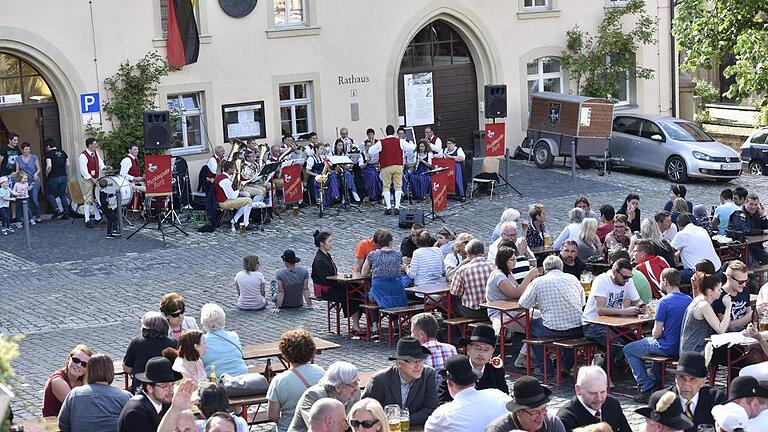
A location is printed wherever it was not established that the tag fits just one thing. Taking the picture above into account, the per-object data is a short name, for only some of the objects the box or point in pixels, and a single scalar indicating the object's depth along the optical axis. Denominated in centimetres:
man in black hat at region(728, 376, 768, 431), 989
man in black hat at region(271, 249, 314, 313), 1853
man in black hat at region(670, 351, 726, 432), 1068
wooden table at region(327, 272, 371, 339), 1691
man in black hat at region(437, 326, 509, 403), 1114
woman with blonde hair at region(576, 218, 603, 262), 1753
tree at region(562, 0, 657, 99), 3338
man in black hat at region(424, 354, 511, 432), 959
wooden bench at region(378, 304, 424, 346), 1603
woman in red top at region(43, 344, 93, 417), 1124
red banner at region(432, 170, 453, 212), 2541
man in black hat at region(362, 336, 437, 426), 1060
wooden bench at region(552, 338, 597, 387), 1405
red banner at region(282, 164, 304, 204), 2582
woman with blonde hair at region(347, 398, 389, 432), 875
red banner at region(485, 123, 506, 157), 2770
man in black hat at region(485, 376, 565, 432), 891
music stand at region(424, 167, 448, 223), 2558
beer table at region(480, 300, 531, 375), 1447
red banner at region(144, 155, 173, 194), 2369
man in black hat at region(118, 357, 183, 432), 977
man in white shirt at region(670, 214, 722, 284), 1689
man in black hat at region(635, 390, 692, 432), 899
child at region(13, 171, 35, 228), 2386
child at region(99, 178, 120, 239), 2408
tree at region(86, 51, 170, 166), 2636
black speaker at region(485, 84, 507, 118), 2936
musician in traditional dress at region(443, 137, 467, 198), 2738
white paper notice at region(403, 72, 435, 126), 3186
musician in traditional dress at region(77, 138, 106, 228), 2494
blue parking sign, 2628
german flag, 2711
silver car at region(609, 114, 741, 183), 3009
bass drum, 2464
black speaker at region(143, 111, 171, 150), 2444
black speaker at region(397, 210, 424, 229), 2392
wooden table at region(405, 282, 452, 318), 1580
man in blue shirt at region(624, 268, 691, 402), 1314
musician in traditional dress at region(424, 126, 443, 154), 2795
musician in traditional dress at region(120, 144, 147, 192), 2519
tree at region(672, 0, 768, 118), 2288
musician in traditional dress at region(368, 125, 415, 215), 2633
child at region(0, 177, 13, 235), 2398
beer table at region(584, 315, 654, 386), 1373
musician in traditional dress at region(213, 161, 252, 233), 2464
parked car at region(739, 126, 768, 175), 3331
